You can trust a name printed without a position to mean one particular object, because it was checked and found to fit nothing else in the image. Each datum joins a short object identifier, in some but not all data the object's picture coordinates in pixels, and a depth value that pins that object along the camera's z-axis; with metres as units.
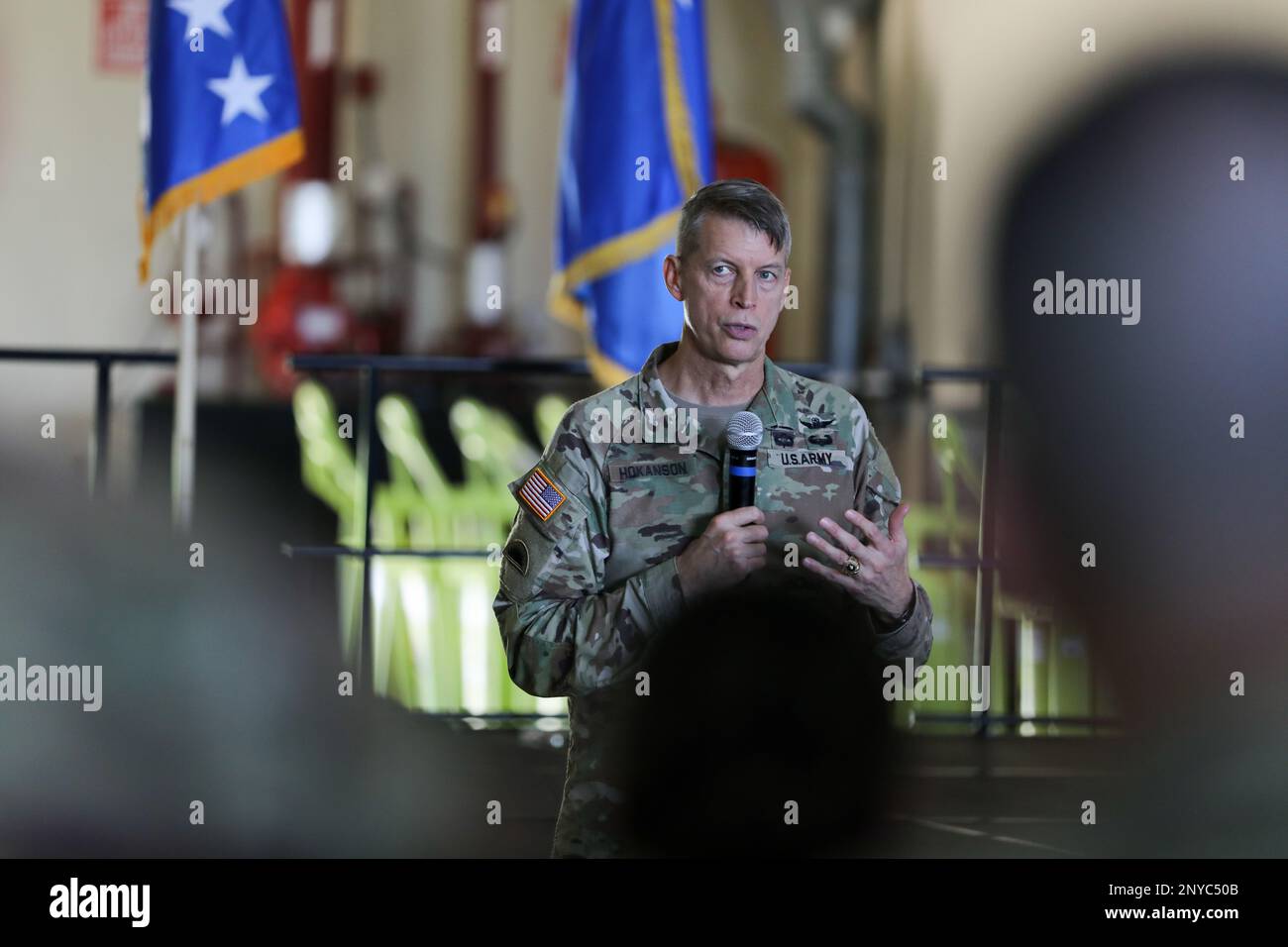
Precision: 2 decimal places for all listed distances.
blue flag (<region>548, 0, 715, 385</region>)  6.28
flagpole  6.38
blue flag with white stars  6.42
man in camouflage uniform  2.99
